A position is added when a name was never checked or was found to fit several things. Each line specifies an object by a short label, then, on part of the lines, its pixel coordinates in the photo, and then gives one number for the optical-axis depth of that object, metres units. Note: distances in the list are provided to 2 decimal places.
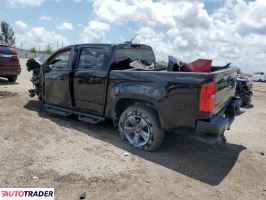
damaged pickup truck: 3.03
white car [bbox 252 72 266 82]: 23.84
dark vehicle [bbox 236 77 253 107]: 7.14
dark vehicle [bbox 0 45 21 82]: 7.84
